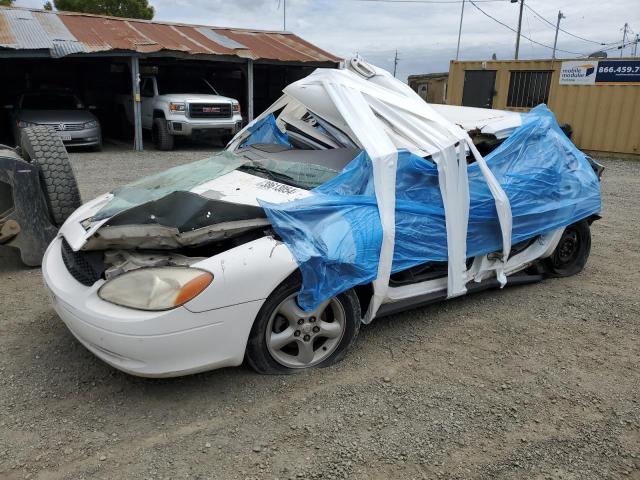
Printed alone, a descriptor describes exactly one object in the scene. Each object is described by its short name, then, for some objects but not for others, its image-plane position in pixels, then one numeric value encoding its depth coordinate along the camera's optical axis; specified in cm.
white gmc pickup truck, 1317
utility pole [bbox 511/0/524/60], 3396
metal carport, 1274
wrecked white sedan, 262
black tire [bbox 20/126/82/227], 453
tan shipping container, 1387
